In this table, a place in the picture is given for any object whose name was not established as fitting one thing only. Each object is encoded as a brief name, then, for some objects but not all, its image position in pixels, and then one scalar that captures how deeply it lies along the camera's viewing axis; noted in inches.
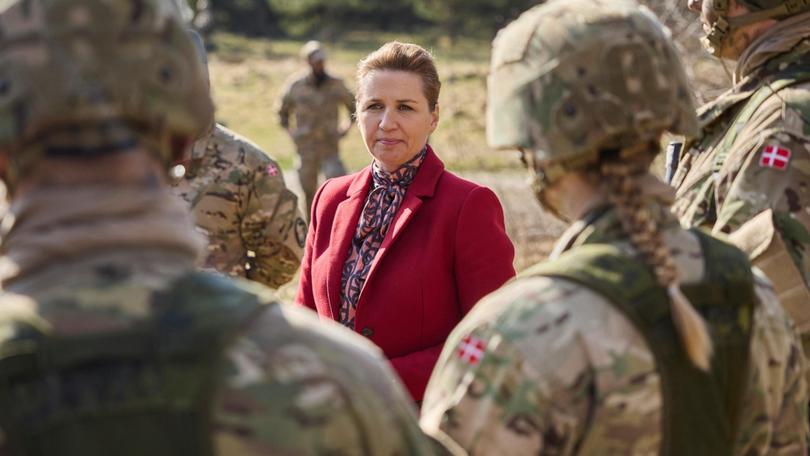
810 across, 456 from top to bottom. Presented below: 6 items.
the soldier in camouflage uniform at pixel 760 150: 154.0
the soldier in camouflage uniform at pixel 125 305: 83.3
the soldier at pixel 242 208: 227.9
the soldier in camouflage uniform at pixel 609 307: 103.7
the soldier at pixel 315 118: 640.4
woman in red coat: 174.6
